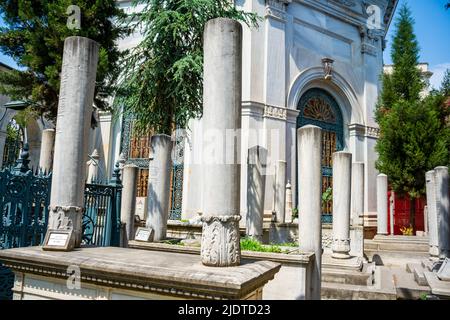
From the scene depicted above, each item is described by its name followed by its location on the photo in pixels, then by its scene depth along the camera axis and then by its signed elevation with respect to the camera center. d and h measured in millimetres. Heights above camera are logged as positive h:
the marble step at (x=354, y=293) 7101 -1786
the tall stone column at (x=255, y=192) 9070 +244
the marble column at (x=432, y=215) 9914 -240
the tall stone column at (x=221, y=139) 3379 +612
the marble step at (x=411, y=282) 7678 -1893
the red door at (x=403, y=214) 18984 -480
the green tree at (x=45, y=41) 8188 +3710
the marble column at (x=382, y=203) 13836 +54
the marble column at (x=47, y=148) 9227 +1249
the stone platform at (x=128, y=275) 2938 -683
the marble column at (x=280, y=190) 12203 +423
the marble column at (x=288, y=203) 13772 -25
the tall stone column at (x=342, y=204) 8758 -2
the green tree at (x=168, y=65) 8156 +3129
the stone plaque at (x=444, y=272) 6302 -1184
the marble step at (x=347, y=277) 7945 -1639
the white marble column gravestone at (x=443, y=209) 9188 -70
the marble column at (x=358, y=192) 12049 +426
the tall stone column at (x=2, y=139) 15070 +2329
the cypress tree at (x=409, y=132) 15430 +3244
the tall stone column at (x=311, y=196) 6297 +125
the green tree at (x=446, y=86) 16441 +5585
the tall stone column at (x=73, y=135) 4250 +756
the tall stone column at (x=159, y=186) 7602 +276
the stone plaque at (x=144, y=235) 7078 -720
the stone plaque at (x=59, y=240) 3963 -495
